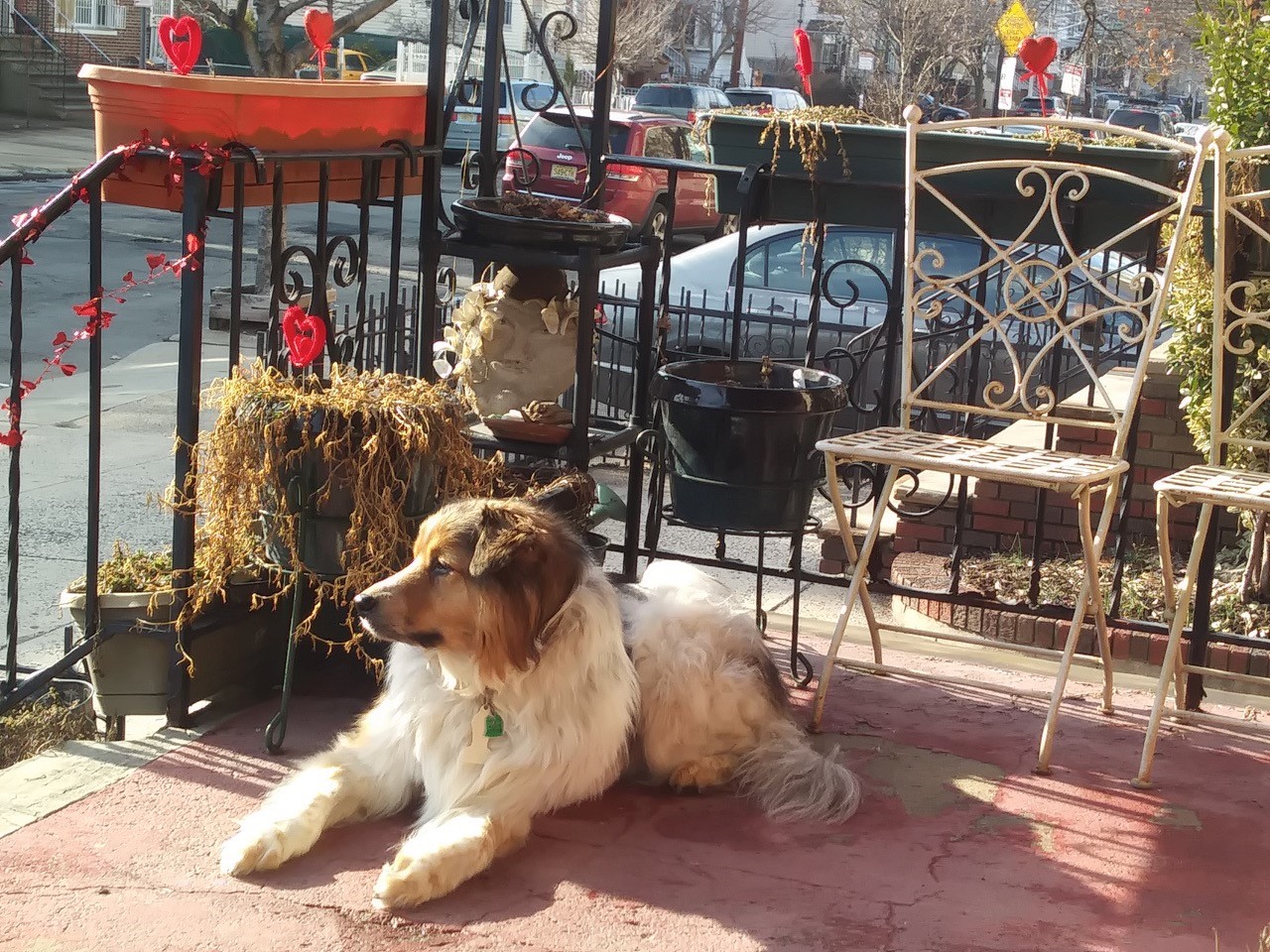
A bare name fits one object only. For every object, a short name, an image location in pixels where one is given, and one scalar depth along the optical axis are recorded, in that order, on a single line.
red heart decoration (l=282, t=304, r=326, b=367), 3.17
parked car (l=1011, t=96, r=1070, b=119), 24.94
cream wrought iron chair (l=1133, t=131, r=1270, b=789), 3.19
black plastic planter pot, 3.54
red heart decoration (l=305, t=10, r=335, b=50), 3.90
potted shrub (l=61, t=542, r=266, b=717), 3.40
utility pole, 36.41
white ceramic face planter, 3.84
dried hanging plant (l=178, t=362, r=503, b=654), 3.12
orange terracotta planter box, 3.28
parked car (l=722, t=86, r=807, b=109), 26.39
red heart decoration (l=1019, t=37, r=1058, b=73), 4.18
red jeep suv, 14.79
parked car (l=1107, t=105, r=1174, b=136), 25.05
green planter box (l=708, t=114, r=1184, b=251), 4.00
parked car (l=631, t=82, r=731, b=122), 27.38
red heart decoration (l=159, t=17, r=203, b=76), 3.48
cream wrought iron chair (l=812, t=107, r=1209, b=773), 3.42
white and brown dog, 2.75
